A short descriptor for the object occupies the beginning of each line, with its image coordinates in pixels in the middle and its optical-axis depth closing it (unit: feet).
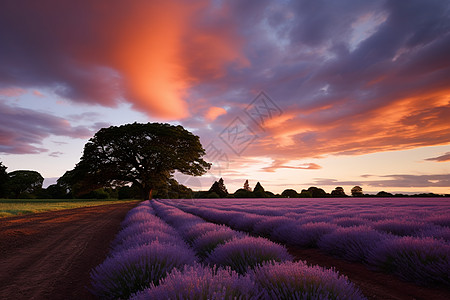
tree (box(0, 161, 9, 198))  174.89
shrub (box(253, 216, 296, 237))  21.68
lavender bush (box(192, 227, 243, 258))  13.08
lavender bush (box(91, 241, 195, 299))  7.82
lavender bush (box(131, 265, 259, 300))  5.10
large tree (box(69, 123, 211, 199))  107.65
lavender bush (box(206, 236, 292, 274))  9.78
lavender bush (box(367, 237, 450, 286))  9.20
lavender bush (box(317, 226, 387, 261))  12.91
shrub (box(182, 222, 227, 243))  16.35
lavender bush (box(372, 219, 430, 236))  16.44
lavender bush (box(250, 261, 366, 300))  5.88
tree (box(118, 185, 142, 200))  179.36
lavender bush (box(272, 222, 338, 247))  16.93
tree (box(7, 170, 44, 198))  190.57
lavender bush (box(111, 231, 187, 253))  12.14
